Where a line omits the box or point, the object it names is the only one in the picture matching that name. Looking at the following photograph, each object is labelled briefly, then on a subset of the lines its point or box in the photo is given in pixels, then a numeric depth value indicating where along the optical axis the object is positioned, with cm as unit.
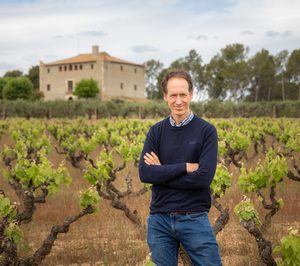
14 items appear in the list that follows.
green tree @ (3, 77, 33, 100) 6431
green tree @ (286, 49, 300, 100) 6969
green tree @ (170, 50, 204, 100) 7850
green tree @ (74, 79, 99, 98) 6406
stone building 7038
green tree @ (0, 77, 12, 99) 7156
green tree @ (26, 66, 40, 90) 8250
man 354
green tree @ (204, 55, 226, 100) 7269
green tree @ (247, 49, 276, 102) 7025
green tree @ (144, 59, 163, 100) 8744
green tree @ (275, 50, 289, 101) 7156
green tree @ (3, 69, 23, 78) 8644
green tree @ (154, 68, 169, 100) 8336
